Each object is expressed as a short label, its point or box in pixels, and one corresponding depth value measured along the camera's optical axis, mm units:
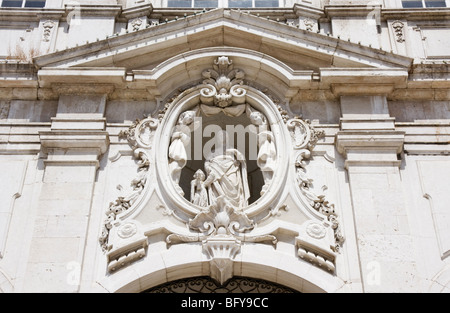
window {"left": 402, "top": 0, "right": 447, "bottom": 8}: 12852
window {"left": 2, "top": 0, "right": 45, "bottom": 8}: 12938
